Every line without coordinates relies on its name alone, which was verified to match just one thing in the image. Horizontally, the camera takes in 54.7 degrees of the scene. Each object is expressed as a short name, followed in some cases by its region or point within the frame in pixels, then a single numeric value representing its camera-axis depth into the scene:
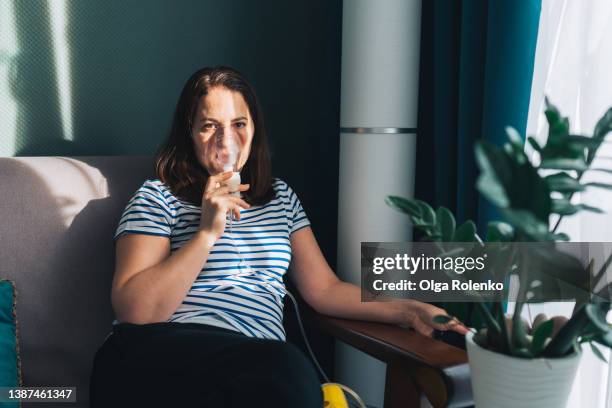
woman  1.09
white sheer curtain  1.20
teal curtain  1.35
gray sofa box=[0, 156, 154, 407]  1.34
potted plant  0.67
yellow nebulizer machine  1.22
